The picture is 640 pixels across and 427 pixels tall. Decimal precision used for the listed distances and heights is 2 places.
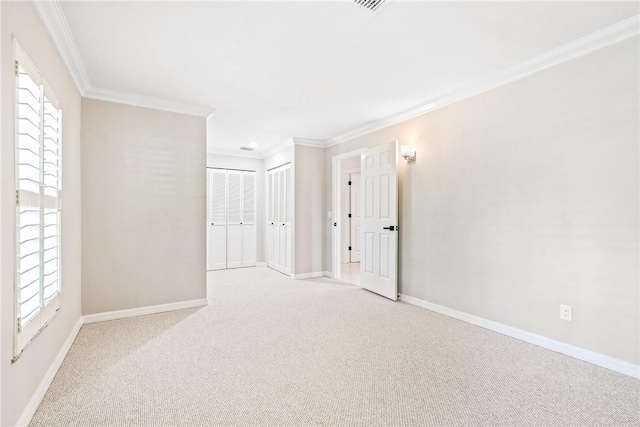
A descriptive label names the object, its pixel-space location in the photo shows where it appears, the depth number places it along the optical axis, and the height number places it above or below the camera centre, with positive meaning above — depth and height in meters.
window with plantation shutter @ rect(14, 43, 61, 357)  1.65 +0.06
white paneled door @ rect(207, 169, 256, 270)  6.43 -0.16
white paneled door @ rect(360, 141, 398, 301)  4.16 -0.13
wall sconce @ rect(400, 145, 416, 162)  4.00 +0.72
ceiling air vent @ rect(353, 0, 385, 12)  2.01 +1.32
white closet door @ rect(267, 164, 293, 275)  5.86 -0.13
